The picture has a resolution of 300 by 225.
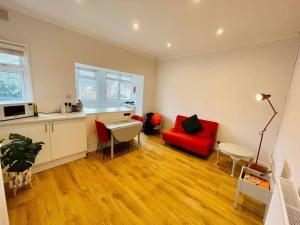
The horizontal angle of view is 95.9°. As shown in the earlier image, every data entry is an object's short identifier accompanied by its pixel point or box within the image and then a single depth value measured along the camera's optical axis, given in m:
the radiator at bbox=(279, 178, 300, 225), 0.92
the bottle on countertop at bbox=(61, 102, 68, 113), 2.80
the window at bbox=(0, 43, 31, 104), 2.23
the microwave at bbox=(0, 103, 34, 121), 1.99
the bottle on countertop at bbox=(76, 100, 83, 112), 3.04
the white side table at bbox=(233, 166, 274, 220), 1.68
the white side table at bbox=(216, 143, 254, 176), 2.53
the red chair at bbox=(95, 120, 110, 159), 2.85
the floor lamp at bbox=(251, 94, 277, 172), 2.38
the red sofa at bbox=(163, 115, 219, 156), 3.17
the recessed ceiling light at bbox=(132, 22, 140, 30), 2.49
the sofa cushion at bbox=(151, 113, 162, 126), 4.64
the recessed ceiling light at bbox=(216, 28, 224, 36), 2.47
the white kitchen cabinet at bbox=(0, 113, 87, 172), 2.10
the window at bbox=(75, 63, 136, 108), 5.86
